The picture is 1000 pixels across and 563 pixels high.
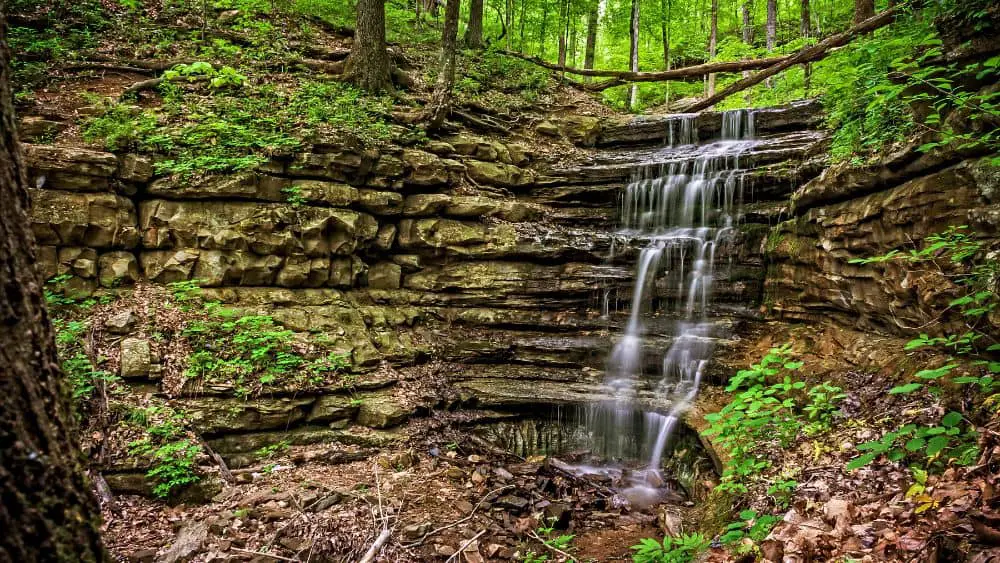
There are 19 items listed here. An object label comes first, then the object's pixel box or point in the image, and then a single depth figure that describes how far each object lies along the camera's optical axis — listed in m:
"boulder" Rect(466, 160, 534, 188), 10.90
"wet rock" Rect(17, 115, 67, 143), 7.34
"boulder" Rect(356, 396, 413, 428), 7.48
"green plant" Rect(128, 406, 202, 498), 5.66
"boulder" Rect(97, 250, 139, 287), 7.38
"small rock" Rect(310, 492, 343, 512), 5.45
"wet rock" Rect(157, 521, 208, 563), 4.68
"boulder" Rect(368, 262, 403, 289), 9.55
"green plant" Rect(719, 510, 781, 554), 3.55
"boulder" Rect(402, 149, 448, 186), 9.77
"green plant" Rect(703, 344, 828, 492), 3.62
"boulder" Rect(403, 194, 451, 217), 9.76
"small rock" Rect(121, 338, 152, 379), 6.45
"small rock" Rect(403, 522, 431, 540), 5.25
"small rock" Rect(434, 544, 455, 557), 5.05
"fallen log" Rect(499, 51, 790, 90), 12.89
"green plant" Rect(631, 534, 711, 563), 3.46
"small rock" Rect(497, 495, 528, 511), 6.11
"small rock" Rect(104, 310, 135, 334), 6.80
